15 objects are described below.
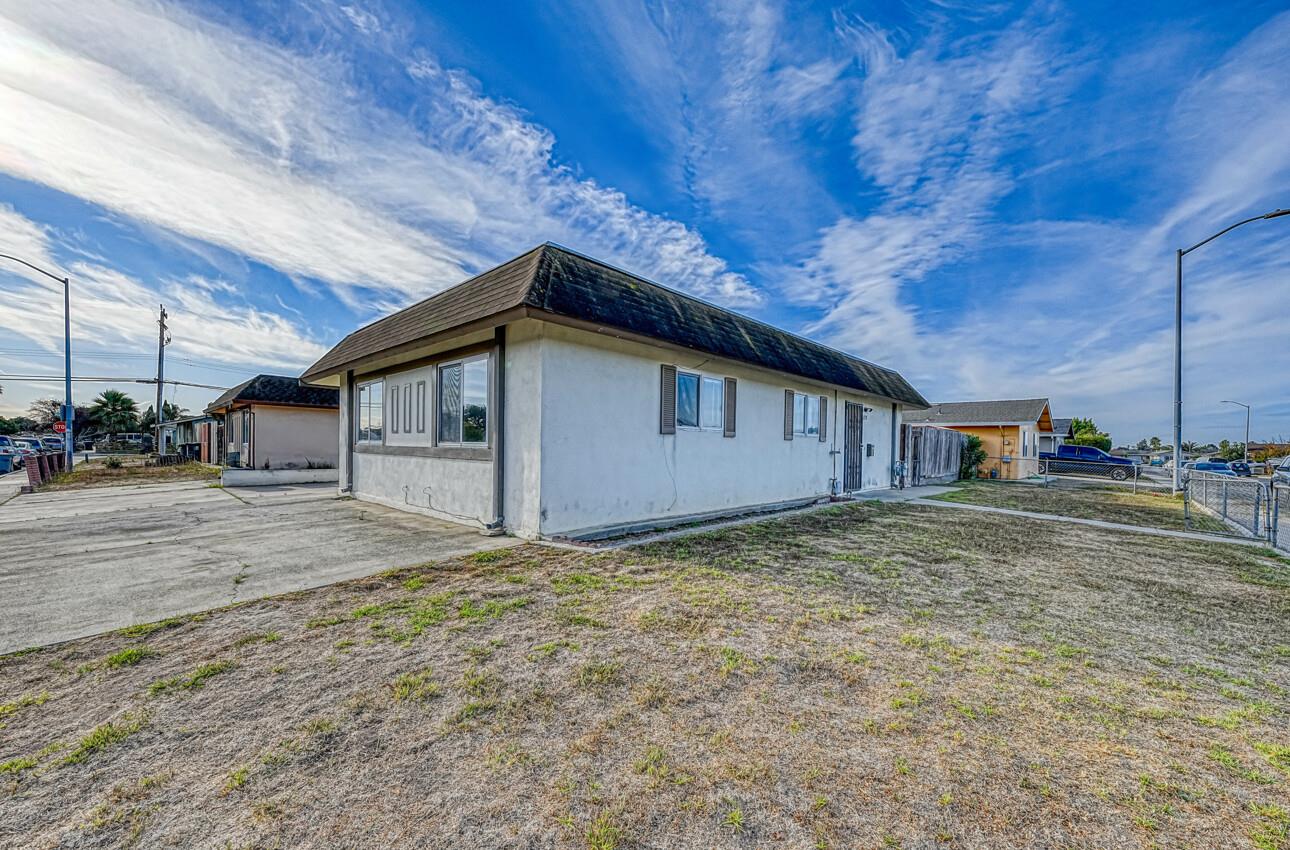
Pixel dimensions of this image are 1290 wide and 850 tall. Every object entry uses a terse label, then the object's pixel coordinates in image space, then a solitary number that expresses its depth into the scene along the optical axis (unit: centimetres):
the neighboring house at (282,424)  1898
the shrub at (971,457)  2331
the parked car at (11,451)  2434
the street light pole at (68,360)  1978
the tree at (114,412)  4886
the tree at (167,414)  5366
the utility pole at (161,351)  2994
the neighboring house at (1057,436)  3588
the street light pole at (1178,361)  1611
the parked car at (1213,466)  2959
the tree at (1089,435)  4056
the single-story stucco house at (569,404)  695
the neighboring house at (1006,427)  2495
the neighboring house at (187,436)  2923
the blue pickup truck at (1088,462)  2444
